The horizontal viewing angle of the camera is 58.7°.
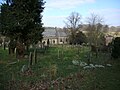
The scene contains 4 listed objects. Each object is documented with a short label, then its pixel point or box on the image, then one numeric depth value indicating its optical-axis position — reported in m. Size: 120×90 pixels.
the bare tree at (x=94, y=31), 29.69
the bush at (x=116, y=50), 13.33
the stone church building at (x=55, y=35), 50.13
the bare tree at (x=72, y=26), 42.33
